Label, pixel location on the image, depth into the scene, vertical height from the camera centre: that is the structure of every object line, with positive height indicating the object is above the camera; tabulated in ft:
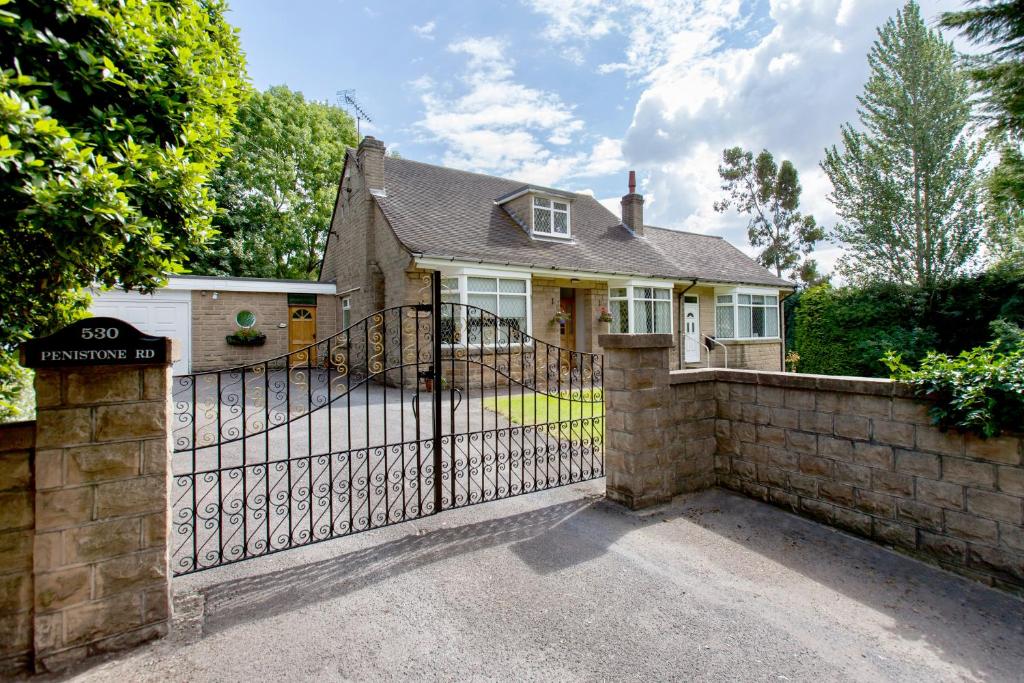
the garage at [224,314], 43.52 +3.15
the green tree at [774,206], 97.45 +29.06
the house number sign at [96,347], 7.54 -0.01
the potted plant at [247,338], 46.73 +0.70
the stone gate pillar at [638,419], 14.52 -2.50
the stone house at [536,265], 39.78 +7.69
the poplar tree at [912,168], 51.75 +20.21
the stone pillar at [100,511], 7.68 -2.88
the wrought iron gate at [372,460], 12.66 -4.80
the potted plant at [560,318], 44.68 +2.35
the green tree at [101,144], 6.33 +3.16
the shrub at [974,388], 10.17 -1.15
